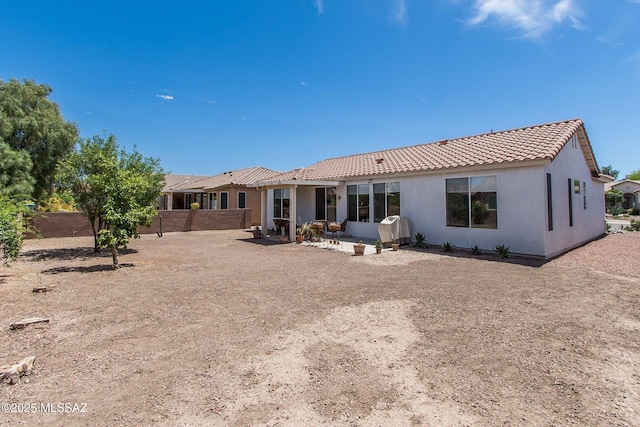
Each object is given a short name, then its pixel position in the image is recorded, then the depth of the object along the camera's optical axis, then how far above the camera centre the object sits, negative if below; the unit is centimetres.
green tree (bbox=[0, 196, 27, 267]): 643 -13
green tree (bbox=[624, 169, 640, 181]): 7786 +1112
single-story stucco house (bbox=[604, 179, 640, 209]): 4409 +379
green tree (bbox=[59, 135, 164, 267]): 876 +116
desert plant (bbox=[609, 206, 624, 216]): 3662 +95
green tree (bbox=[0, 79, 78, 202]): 2072 +659
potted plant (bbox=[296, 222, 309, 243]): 1438 -57
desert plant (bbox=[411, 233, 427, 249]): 1230 -86
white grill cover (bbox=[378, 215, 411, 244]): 1218 -39
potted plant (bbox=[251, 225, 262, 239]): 1594 -63
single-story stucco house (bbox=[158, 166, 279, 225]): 2409 +262
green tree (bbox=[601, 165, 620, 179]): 8831 +1374
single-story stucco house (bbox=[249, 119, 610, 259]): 992 +114
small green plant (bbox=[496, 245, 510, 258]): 995 -103
